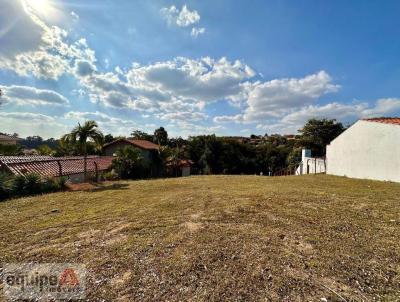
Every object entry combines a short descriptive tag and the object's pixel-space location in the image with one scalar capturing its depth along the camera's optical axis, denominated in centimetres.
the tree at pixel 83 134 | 1728
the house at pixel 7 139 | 3048
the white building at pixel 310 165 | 2511
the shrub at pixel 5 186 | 1108
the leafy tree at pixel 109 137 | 4552
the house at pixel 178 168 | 3058
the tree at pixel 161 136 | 5059
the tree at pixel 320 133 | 3711
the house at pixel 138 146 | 3225
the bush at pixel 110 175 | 2044
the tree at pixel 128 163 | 2216
